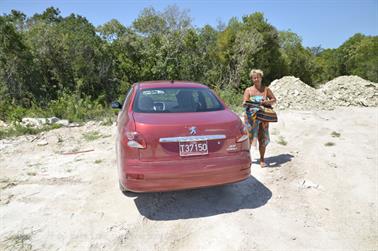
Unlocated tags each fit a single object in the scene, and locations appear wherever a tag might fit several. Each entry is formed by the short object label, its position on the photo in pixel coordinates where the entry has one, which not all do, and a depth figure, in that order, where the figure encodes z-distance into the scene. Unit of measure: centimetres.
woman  445
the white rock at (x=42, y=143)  621
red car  281
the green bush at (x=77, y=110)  883
